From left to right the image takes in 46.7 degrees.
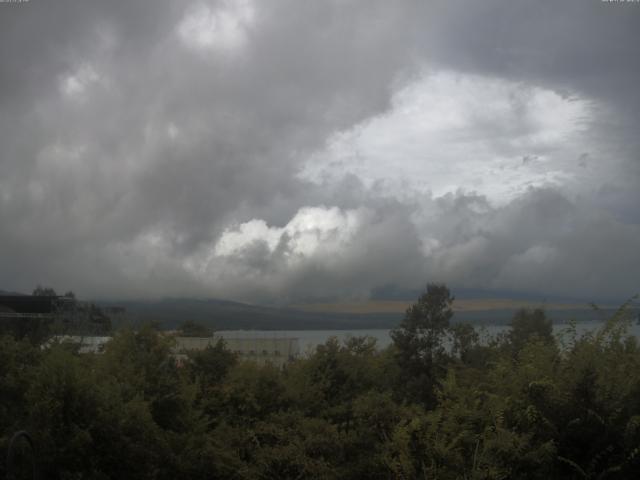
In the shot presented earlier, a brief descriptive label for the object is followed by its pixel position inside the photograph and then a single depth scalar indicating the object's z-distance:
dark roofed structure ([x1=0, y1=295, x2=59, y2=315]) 62.88
